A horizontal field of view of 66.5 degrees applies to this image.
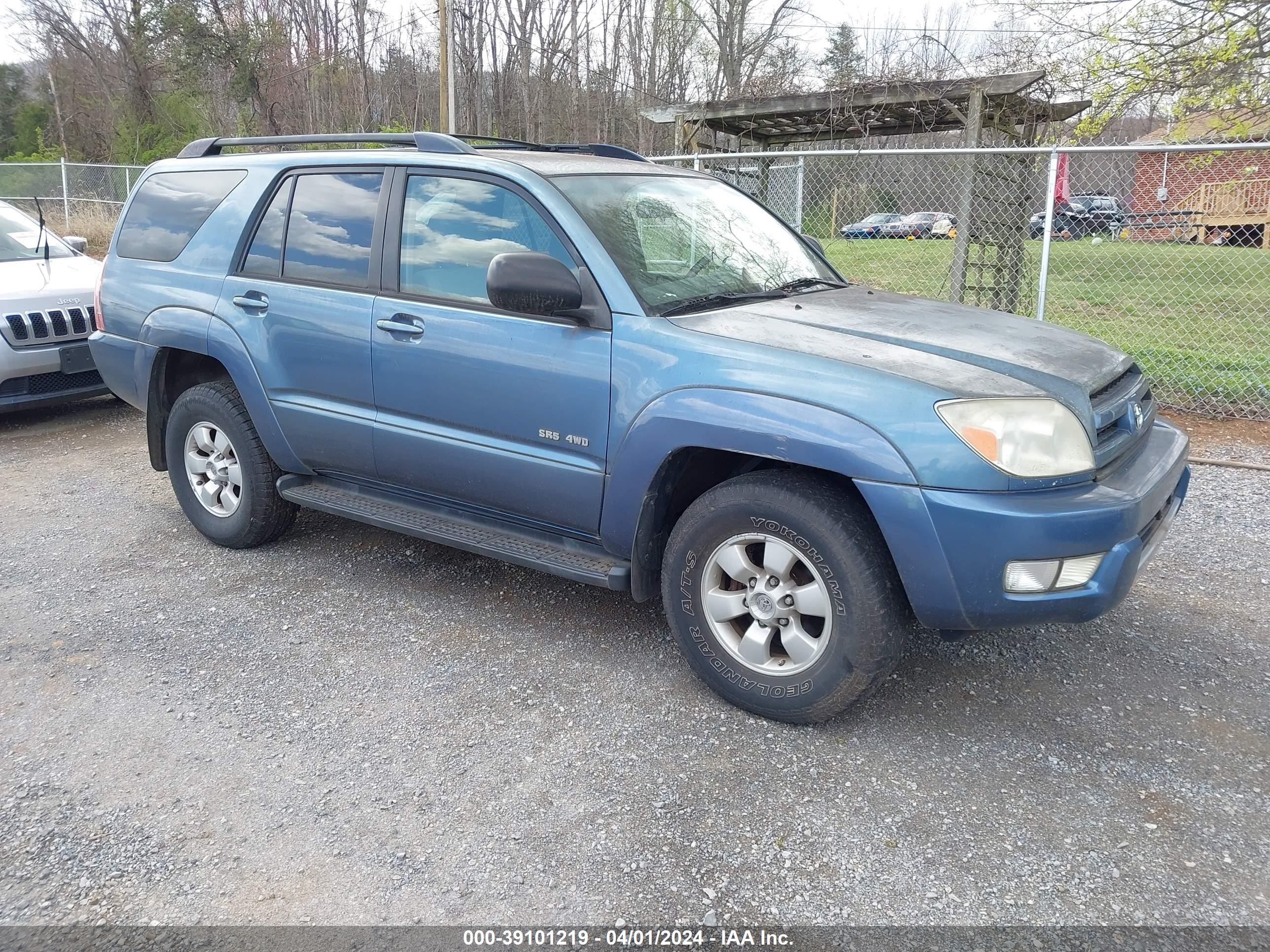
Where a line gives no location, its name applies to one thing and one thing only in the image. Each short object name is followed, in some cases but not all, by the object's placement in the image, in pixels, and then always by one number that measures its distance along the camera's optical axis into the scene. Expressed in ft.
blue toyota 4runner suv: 9.40
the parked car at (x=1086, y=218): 30.19
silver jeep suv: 22.00
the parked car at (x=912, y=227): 40.24
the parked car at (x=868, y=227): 36.09
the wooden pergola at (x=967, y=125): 33.14
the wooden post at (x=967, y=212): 30.12
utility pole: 57.67
